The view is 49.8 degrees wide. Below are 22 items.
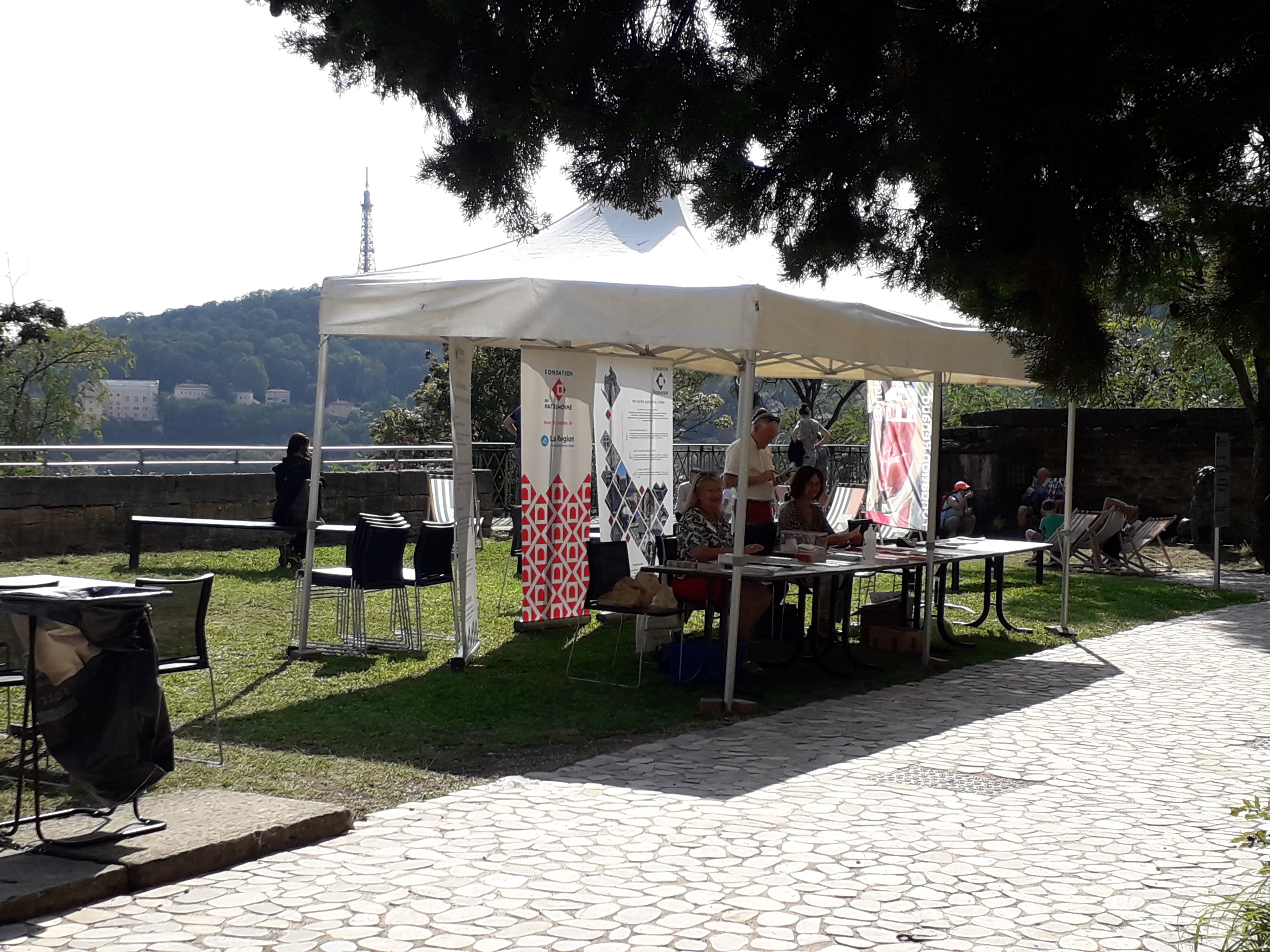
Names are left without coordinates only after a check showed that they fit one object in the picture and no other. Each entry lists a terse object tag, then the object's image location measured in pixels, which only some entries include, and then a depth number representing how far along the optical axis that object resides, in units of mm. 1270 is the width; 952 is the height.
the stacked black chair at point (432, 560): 9141
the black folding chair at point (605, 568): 8477
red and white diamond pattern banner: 9766
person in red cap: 16328
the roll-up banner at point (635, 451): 10086
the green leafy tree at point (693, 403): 35531
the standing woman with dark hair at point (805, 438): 16469
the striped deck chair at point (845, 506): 15367
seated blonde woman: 8391
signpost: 14031
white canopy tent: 7203
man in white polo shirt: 9734
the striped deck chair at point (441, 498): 13914
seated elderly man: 17391
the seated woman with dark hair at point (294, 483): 13125
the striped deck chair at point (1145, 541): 15938
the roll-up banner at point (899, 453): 12586
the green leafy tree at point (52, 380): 35438
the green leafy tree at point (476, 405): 25562
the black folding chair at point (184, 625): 5945
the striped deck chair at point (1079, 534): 15031
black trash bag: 4559
